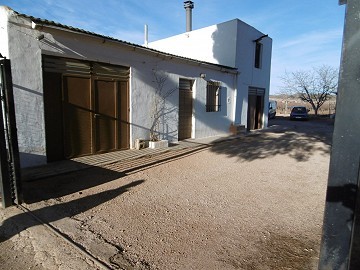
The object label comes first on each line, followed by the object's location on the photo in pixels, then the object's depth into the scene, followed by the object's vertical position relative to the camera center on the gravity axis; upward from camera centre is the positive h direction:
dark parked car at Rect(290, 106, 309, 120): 24.92 -0.57
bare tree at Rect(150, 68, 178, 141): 8.63 +0.03
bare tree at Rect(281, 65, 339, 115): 29.05 +1.88
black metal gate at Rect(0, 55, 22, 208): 3.52 -0.68
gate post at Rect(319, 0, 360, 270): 1.69 -0.38
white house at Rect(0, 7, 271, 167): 5.43 +0.41
